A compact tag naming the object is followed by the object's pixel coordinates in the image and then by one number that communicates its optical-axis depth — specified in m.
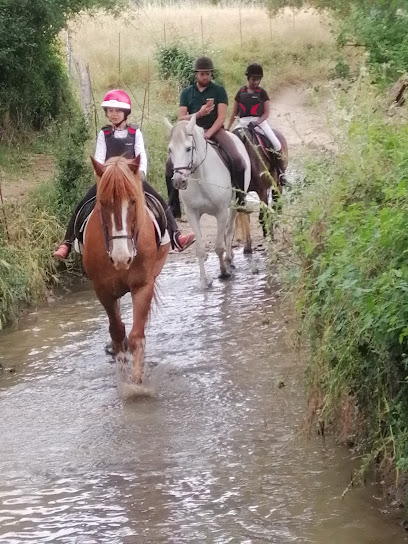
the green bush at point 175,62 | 26.27
